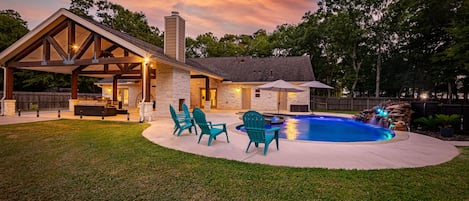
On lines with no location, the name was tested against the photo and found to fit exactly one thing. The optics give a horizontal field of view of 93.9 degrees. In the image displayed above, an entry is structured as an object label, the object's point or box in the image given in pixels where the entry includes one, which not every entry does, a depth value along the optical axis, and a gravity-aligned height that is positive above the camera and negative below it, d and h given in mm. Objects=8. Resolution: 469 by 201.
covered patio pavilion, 9906 +2080
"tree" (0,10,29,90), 19297 +6226
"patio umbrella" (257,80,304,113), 12773 +720
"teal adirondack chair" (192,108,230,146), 5503 -675
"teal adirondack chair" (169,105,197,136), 6383 -803
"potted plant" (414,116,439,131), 7938 -819
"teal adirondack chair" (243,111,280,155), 4523 -602
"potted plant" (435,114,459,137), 7160 -747
